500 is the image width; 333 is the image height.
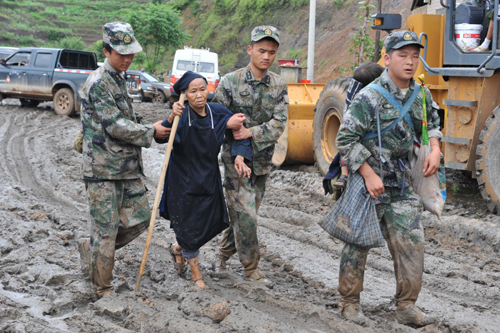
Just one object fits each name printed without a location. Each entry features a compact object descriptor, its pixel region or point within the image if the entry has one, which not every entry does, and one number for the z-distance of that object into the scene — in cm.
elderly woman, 448
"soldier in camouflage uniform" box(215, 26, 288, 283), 466
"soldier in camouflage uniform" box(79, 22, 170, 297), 418
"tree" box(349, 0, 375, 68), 1469
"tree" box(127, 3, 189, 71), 3769
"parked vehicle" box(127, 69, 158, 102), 2212
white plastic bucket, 673
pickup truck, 1658
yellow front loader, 641
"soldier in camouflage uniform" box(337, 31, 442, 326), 378
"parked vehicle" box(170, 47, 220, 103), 2220
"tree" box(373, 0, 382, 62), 1033
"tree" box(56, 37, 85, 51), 4712
